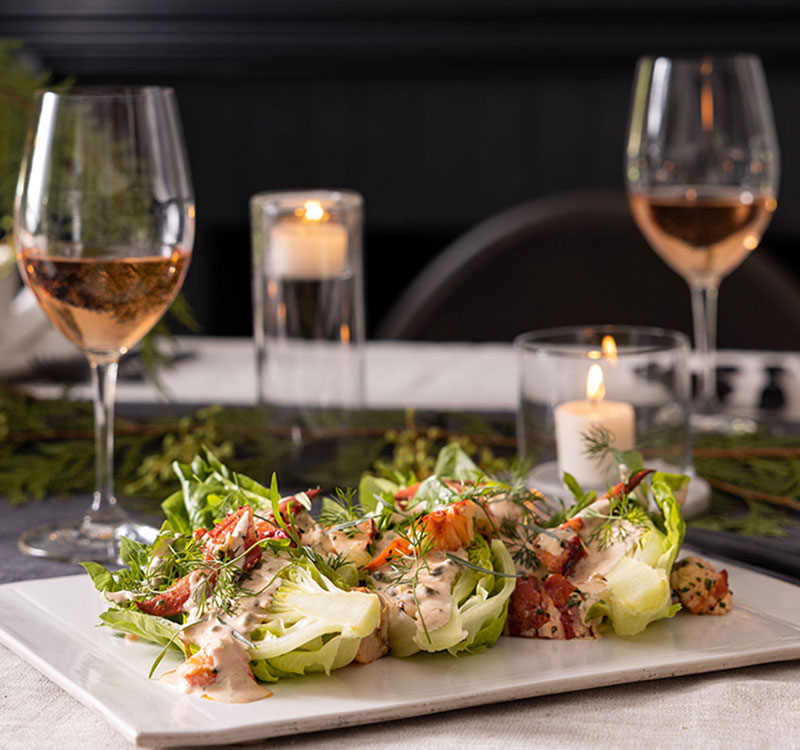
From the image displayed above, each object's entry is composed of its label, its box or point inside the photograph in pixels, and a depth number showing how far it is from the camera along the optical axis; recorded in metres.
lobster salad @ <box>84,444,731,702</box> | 1.04
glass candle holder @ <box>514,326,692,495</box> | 1.25
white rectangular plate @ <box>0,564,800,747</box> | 1.01
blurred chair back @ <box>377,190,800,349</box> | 2.01
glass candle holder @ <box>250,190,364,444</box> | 1.40
